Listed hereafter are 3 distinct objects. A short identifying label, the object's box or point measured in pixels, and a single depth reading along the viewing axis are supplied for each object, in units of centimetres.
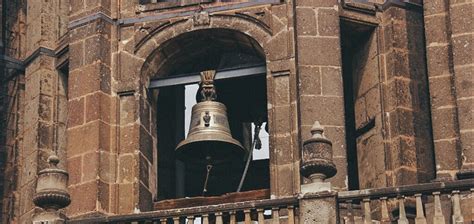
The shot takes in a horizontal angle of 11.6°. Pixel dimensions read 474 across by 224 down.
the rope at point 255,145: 3331
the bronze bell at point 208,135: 3275
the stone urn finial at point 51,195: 3109
